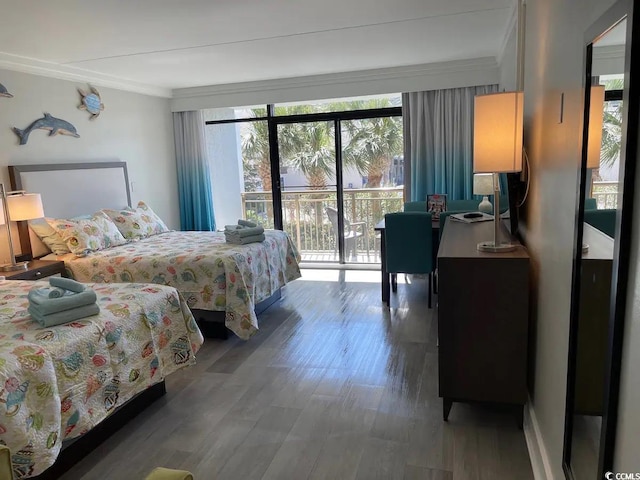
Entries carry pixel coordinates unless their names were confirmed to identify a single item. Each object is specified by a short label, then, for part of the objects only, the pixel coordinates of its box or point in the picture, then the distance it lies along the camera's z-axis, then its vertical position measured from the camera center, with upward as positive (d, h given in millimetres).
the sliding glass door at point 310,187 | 6082 -186
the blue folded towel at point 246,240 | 4211 -579
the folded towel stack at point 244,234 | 4211 -524
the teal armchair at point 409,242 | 4219 -662
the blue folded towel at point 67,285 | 2455 -538
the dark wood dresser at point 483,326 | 2281 -793
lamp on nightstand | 3801 -214
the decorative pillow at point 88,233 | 4184 -476
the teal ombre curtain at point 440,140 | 5258 +330
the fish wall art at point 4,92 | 3988 +792
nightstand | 3653 -709
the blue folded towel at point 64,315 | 2244 -654
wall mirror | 958 -200
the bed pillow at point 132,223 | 4820 -453
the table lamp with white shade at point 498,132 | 2201 +164
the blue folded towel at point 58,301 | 2254 -584
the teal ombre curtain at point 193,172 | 6277 +80
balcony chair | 6211 -801
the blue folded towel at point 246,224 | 4395 -453
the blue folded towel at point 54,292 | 2365 -564
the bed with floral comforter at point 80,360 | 1856 -860
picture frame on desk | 4770 -350
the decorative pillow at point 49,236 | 4266 -486
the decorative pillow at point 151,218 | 5172 -436
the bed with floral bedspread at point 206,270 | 3703 -769
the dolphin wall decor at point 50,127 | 4199 +530
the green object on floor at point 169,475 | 1086 -695
